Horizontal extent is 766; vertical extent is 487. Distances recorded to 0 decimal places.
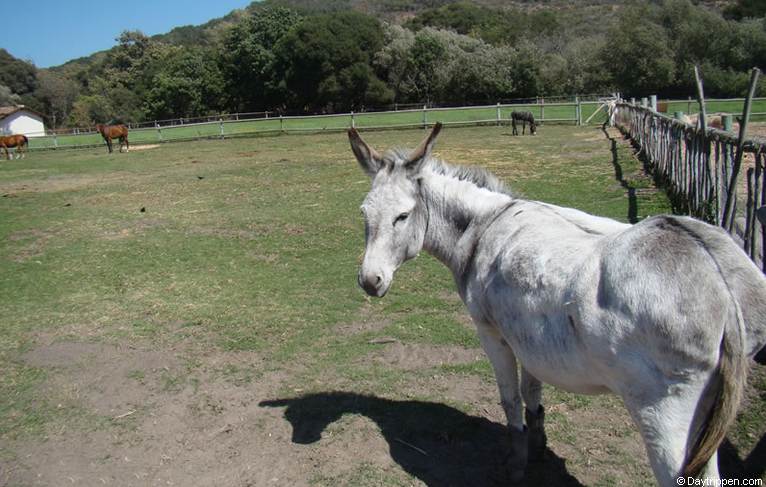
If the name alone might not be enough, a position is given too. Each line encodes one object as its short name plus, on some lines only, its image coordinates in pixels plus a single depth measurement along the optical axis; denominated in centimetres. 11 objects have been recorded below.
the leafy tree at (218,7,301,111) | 5962
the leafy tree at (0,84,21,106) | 8381
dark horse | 2628
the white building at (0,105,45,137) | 6081
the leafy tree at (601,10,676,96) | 4694
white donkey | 213
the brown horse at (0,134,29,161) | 3055
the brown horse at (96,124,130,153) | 3014
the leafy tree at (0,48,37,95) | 10444
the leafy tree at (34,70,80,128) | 8794
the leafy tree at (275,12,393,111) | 5700
